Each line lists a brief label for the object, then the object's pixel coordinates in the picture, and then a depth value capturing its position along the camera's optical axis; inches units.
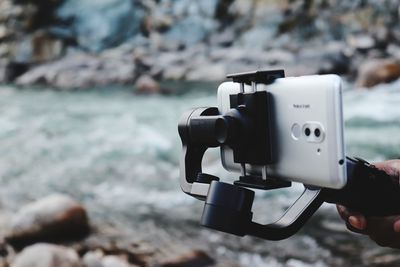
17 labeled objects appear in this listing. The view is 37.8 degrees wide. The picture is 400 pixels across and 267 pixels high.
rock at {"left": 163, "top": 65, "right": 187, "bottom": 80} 134.4
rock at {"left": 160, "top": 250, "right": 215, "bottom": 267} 78.1
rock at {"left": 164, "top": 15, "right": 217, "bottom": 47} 148.5
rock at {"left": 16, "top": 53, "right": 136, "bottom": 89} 134.7
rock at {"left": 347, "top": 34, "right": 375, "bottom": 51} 125.5
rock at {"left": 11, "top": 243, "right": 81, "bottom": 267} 74.8
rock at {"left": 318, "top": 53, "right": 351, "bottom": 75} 121.5
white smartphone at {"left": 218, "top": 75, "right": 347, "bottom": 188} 20.2
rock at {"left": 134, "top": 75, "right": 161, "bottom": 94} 130.6
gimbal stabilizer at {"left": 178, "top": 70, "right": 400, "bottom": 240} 21.8
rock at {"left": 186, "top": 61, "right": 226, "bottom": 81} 130.6
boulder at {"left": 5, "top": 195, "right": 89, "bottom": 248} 83.4
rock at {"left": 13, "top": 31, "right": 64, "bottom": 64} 147.8
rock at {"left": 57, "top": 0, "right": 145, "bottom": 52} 149.3
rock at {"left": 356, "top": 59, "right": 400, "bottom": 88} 116.7
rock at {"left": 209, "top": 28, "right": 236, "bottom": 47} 143.5
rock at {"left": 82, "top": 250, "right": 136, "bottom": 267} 78.7
